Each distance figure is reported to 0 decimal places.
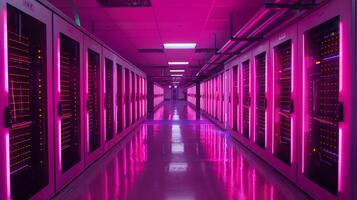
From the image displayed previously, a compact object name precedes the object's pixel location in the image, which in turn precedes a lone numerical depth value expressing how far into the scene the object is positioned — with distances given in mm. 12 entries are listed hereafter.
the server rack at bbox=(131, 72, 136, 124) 10445
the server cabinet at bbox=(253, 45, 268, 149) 5717
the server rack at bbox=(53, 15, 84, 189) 3984
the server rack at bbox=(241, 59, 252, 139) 6705
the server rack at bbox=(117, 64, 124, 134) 8055
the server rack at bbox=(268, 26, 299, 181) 4312
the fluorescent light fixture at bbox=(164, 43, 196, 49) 8812
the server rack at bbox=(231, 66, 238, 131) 7989
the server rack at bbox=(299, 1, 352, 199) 2652
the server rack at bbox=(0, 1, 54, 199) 2850
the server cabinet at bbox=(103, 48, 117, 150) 6520
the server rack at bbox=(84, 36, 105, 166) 5402
